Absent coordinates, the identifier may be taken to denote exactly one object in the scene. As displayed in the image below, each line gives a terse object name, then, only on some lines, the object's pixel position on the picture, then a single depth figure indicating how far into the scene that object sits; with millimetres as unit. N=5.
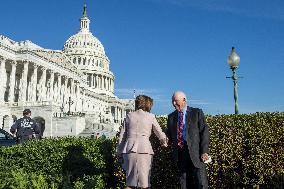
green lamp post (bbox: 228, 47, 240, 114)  12353
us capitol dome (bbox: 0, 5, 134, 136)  46356
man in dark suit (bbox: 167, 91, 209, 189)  5677
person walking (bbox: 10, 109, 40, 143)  10555
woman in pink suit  5626
